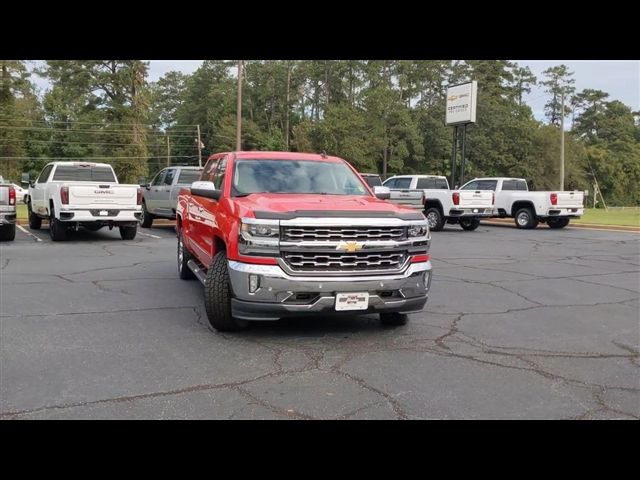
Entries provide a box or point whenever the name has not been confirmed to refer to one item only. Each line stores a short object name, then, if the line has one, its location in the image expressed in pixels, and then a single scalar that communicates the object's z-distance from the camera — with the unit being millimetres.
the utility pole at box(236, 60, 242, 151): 32781
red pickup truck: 5387
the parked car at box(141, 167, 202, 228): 16781
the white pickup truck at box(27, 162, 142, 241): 13383
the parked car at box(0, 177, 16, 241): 13008
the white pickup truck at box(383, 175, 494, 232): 19156
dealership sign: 27656
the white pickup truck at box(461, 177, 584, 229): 20469
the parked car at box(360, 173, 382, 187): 22125
